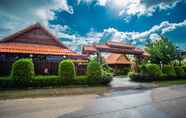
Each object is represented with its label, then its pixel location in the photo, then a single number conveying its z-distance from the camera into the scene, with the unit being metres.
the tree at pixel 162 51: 26.70
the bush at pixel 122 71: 37.16
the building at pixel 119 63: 38.18
